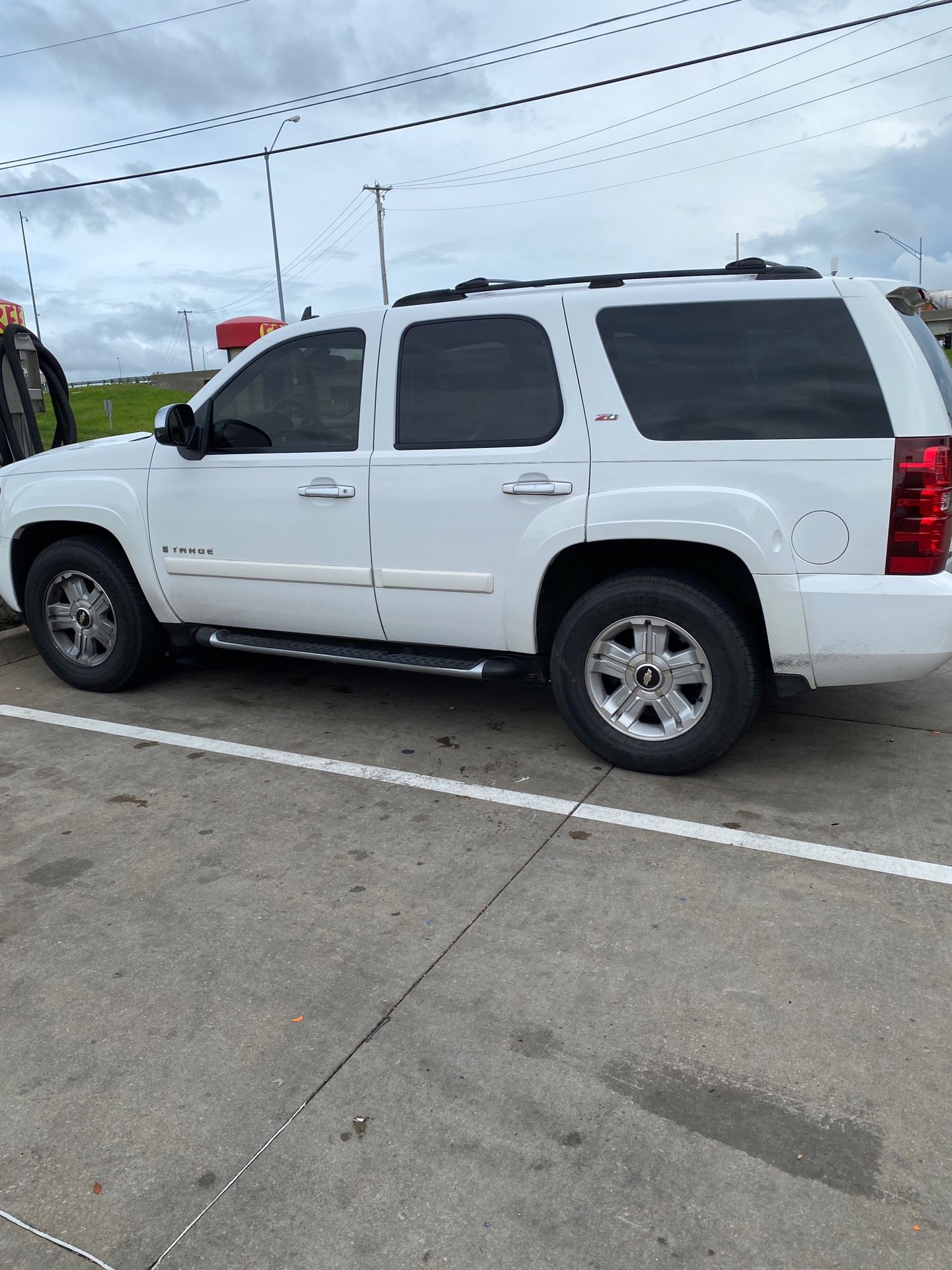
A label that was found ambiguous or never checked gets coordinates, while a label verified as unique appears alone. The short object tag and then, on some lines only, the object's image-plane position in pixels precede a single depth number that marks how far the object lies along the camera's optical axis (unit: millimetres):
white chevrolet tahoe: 3674
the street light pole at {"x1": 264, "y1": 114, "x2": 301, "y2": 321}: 28100
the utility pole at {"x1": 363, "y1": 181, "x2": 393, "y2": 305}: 43950
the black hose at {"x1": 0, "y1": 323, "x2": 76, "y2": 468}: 7316
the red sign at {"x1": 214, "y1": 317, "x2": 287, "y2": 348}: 26234
